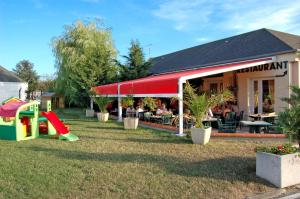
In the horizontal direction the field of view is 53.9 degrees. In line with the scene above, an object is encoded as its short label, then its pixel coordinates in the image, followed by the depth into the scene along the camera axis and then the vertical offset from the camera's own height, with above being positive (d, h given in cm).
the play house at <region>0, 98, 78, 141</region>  1293 -81
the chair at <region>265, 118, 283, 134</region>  1343 -105
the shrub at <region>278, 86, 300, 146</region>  717 -34
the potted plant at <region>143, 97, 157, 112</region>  1919 +33
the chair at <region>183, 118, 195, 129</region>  1432 -78
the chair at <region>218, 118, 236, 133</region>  1319 -94
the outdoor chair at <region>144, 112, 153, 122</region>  1894 -58
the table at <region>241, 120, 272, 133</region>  1229 -75
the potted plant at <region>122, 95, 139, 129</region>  1612 -88
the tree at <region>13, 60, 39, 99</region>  9211 +1241
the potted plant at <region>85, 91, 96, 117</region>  2667 -55
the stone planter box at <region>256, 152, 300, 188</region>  675 -144
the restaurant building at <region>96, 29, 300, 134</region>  1480 +198
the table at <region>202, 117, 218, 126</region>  1425 -67
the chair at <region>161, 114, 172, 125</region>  1727 -68
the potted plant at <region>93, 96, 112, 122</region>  2138 +29
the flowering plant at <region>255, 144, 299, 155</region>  708 -104
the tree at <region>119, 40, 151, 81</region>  2744 +394
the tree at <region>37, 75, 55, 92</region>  6472 +474
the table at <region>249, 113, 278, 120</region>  1428 -43
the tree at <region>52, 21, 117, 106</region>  2809 +493
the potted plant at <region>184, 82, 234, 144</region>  1090 +0
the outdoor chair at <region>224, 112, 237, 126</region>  1365 -55
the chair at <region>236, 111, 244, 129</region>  1564 -60
